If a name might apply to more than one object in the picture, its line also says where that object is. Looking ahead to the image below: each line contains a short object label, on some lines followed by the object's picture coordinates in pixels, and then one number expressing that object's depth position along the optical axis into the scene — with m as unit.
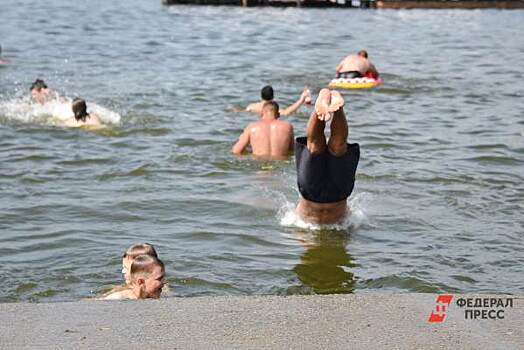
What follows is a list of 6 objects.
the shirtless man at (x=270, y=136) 11.82
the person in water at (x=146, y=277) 6.10
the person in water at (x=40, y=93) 15.32
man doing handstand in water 7.62
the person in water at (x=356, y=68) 18.53
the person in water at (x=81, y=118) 13.74
